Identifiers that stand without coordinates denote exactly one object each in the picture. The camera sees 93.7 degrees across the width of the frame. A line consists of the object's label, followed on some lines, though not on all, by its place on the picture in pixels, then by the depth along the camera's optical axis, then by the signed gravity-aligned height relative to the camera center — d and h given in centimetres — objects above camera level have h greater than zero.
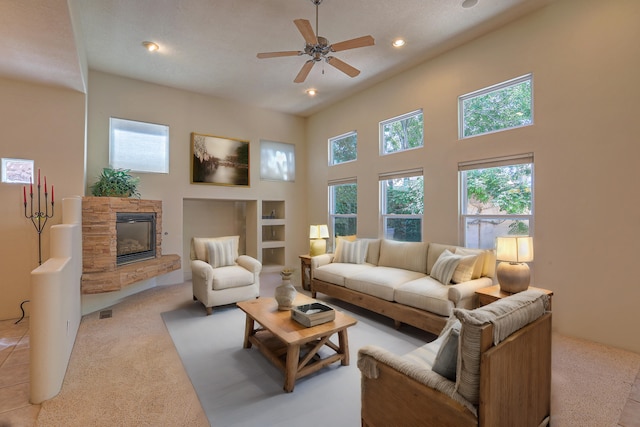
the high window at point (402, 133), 455 +131
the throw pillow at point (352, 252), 464 -58
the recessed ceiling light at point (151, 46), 384 +221
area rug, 196 -130
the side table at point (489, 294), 281 -76
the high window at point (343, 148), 570 +133
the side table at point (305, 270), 495 -92
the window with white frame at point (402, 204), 459 +17
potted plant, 421 +44
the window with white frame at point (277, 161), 635 +118
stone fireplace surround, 366 -44
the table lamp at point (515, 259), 279 -42
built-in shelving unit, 656 -45
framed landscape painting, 555 +107
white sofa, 301 -76
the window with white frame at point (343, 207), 572 +16
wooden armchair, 125 -78
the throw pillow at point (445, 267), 332 -59
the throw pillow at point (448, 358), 140 -68
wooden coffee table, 223 -104
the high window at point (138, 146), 482 +117
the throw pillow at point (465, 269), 326 -59
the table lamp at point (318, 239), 503 -41
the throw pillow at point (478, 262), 332 -52
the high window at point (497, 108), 343 +132
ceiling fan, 271 +165
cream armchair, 384 -77
